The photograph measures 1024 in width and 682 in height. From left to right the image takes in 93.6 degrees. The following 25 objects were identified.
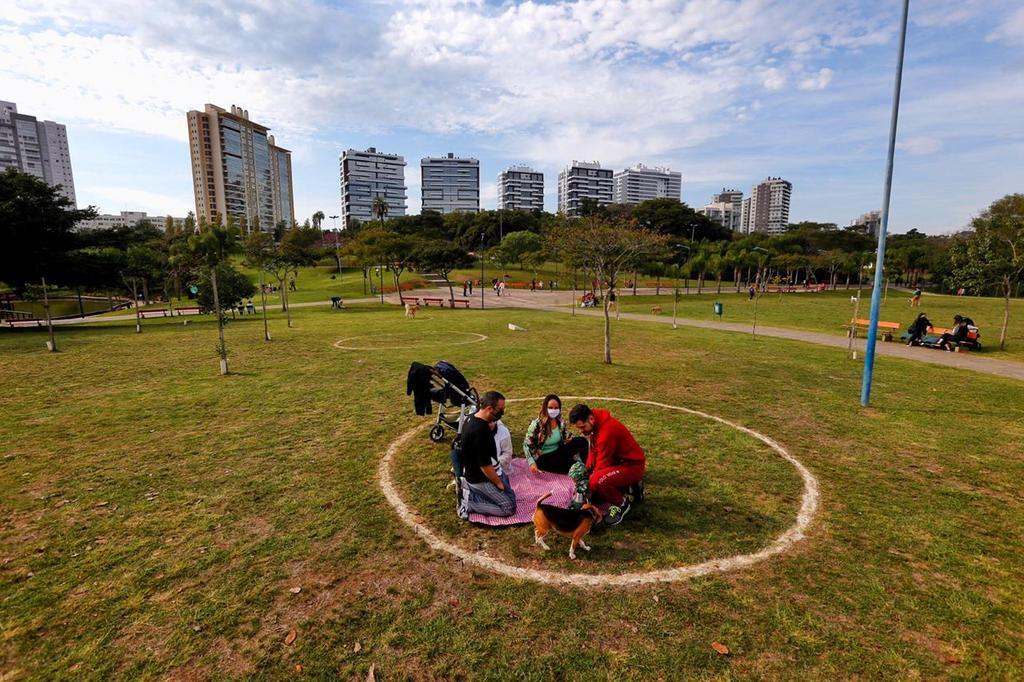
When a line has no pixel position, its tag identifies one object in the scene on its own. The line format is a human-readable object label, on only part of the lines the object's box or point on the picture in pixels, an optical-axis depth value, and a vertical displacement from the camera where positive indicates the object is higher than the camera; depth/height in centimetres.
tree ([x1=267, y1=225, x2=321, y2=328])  3708 +396
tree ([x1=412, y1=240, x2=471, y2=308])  4638 +192
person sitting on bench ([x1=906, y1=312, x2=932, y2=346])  2352 -263
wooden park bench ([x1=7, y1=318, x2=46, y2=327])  3413 -366
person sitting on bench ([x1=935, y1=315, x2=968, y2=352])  2236 -272
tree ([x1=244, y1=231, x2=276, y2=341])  3632 +156
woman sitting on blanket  822 -289
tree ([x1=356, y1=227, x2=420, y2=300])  4994 +296
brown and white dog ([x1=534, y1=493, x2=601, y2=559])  608 -308
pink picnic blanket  692 -342
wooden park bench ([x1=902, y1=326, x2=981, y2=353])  2233 -302
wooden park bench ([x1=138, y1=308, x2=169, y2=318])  4182 -340
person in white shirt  785 -274
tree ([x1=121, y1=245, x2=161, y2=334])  3217 +43
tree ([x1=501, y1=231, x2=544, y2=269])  8762 +552
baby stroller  953 -233
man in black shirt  669 -272
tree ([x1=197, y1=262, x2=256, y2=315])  3800 -112
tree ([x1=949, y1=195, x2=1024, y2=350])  2111 +103
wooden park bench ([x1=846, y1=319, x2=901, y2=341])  2481 -285
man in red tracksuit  689 -266
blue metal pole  1162 +70
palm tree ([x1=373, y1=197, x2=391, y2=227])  11538 +1675
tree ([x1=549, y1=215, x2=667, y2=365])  1823 +128
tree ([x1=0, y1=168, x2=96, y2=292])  2773 +271
